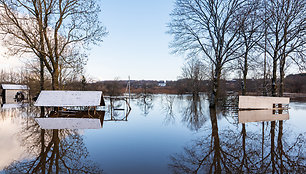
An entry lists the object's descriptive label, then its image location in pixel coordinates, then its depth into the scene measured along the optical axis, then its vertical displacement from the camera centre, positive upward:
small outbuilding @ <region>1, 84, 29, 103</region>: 29.04 -0.70
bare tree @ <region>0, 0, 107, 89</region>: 13.55 +5.10
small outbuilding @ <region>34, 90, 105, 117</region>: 10.56 -0.71
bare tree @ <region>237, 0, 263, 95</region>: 13.84 +5.60
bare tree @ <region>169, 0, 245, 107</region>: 14.41 +5.09
